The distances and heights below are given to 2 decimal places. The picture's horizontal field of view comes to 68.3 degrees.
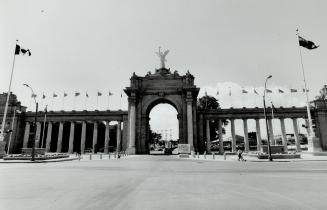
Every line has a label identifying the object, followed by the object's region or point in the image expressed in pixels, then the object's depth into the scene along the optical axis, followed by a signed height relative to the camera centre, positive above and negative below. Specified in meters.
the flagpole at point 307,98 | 34.29 +7.60
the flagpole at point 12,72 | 31.92 +10.38
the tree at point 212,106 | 77.75 +14.93
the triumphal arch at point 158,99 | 57.59 +12.74
